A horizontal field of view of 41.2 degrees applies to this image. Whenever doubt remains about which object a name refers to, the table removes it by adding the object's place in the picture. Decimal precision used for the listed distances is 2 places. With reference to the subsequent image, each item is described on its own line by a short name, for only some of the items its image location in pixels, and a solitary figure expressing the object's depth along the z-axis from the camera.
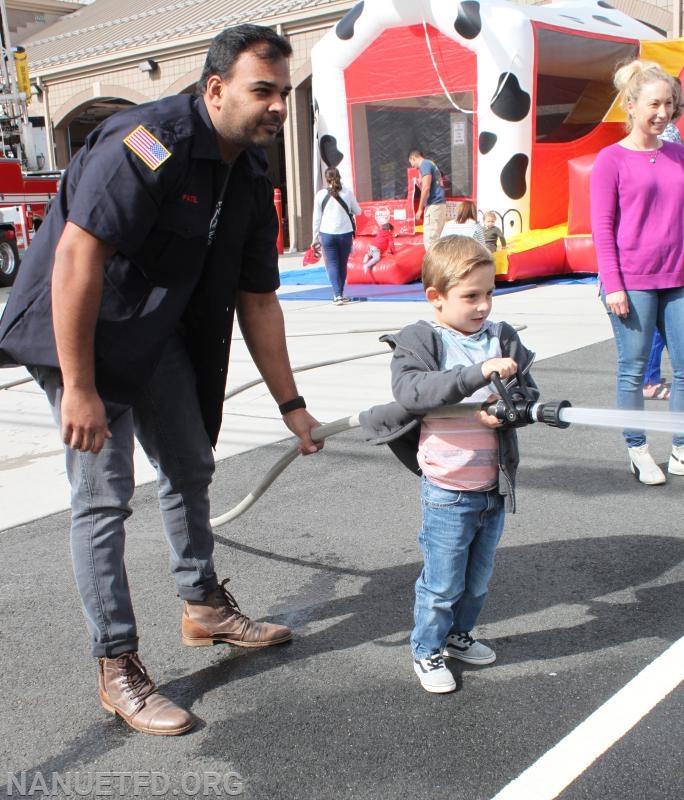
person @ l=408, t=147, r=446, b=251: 12.56
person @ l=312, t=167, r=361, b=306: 10.99
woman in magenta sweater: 4.22
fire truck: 16.83
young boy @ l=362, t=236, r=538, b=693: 2.51
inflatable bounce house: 12.84
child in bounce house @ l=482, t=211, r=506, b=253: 12.41
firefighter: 2.33
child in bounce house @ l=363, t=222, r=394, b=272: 13.66
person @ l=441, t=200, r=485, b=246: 11.72
